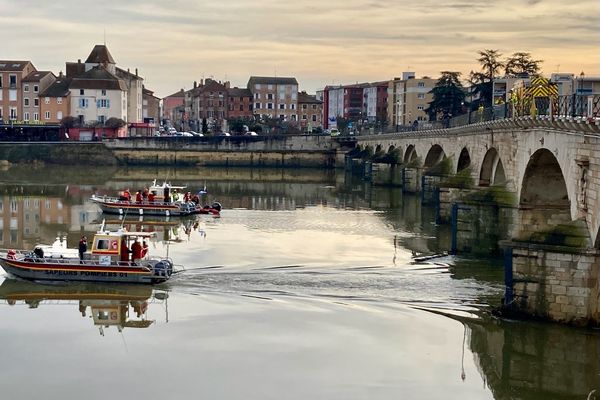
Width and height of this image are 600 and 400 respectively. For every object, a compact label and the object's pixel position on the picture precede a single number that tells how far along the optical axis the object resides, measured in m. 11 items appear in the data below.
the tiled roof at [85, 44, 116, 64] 151.00
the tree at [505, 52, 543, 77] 130.88
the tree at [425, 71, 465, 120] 133.38
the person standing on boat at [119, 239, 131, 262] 39.50
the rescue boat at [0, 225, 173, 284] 38.56
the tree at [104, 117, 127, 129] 139.50
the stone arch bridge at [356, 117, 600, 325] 30.00
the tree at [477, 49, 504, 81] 130.12
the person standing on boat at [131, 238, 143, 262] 39.66
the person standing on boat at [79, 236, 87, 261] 39.50
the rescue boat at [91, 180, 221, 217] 64.50
